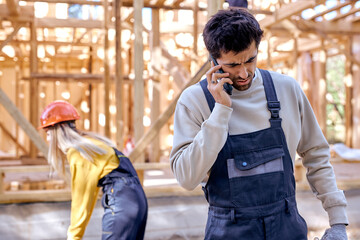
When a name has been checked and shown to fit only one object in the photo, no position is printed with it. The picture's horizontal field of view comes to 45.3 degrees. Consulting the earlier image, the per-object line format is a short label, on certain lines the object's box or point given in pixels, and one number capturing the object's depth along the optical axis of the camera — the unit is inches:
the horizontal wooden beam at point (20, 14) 324.2
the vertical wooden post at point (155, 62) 322.7
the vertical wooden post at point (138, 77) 216.5
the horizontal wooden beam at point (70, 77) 378.4
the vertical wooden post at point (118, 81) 226.5
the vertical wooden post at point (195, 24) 296.4
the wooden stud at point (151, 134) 207.2
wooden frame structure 228.4
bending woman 120.4
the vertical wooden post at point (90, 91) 551.0
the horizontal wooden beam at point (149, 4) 304.3
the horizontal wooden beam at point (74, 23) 386.0
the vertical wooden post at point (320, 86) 474.0
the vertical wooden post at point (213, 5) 192.9
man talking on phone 66.7
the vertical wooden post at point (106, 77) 233.1
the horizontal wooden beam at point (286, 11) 288.2
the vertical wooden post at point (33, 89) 375.2
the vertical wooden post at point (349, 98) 445.7
